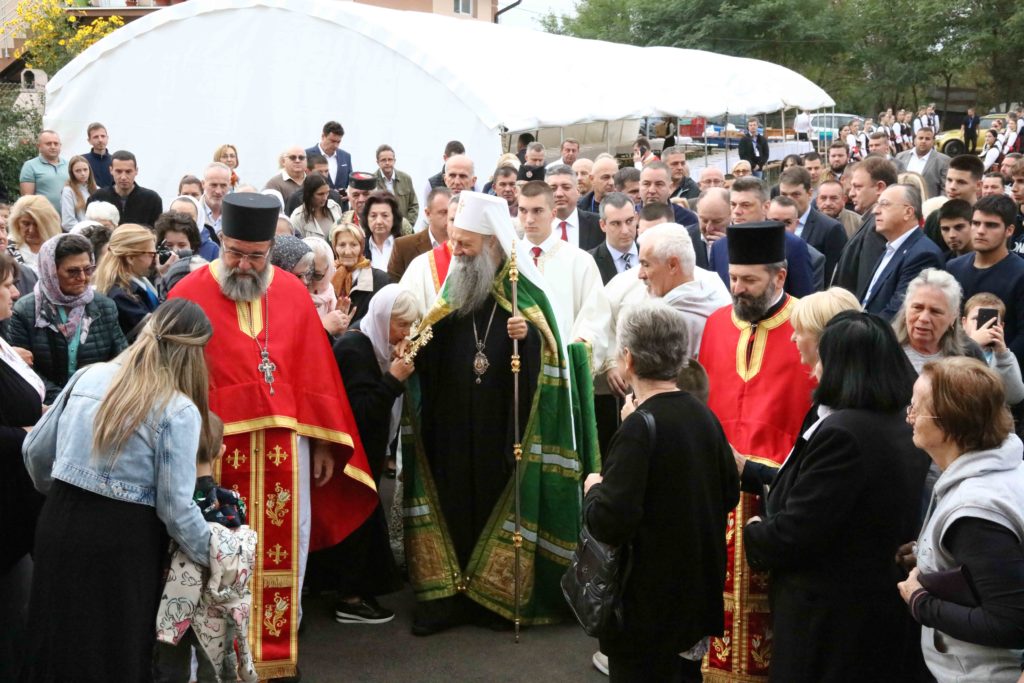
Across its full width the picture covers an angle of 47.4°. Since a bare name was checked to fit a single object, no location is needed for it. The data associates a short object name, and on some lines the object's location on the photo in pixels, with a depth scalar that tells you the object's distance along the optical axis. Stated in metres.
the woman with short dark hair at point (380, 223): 8.10
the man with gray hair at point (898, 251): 6.56
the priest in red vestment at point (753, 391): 4.49
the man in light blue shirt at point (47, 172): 11.73
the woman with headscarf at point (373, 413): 5.30
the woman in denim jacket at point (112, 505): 3.53
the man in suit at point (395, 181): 12.09
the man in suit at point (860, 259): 7.23
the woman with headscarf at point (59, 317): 5.06
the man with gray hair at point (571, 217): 8.61
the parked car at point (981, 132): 32.59
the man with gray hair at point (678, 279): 5.44
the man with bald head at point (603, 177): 10.17
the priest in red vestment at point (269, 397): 4.86
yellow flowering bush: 26.39
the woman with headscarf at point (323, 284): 5.61
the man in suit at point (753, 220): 6.64
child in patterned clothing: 3.82
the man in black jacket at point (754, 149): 23.09
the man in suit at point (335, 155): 12.50
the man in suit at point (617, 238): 7.41
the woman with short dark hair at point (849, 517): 3.63
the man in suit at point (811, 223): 8.53
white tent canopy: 16.48
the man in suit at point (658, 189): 8.62
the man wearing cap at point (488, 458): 5.51
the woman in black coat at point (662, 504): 3.64
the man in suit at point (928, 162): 13.26
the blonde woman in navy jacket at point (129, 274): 5.91
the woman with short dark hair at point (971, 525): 3.06
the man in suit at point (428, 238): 7.78
